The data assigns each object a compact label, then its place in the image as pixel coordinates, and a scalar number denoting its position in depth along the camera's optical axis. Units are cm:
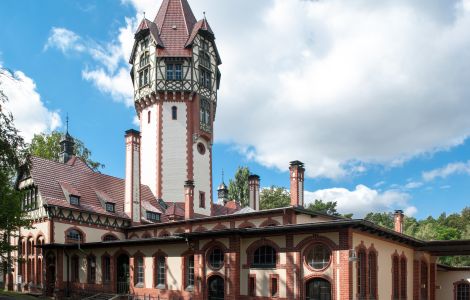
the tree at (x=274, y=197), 7219
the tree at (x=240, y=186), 7431
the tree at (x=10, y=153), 1677
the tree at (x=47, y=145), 5259
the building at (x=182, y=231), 2352
